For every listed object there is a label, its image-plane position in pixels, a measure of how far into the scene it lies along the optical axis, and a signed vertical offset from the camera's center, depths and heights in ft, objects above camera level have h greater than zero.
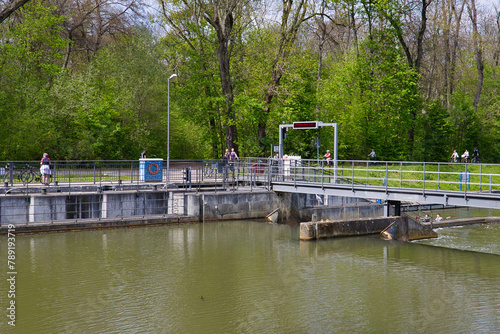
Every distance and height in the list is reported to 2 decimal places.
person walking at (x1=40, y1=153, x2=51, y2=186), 82.58 -3.36
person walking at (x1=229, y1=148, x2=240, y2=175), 104.88 -1.22
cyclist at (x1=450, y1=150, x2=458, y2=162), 150.92 -1.51
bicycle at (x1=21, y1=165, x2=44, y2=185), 83.05 -4.09
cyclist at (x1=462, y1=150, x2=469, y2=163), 148.25 -1.19
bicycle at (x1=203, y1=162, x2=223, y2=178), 96.19 -3.87
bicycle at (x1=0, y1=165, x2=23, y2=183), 81.20 -3.69
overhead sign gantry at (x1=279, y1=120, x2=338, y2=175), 91.61 +4.56
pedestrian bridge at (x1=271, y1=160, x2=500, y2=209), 61.16 -5.54
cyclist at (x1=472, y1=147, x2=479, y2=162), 158.81 -1.28
